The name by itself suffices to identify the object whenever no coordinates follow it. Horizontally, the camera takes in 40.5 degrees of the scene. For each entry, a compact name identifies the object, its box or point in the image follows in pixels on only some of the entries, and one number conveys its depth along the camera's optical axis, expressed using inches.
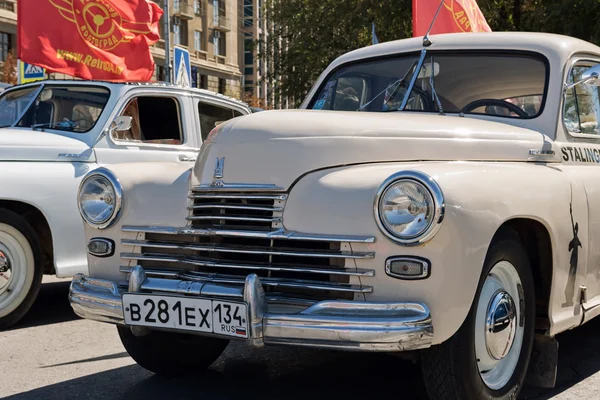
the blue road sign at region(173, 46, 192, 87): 537.8
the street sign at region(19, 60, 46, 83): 483.8
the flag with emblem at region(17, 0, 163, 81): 331.9
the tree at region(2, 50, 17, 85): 1178.0
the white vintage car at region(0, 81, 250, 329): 230.1
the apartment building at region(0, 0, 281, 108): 1894.7
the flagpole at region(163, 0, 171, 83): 812.6
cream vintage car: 122.6
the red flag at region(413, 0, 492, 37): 374.9
